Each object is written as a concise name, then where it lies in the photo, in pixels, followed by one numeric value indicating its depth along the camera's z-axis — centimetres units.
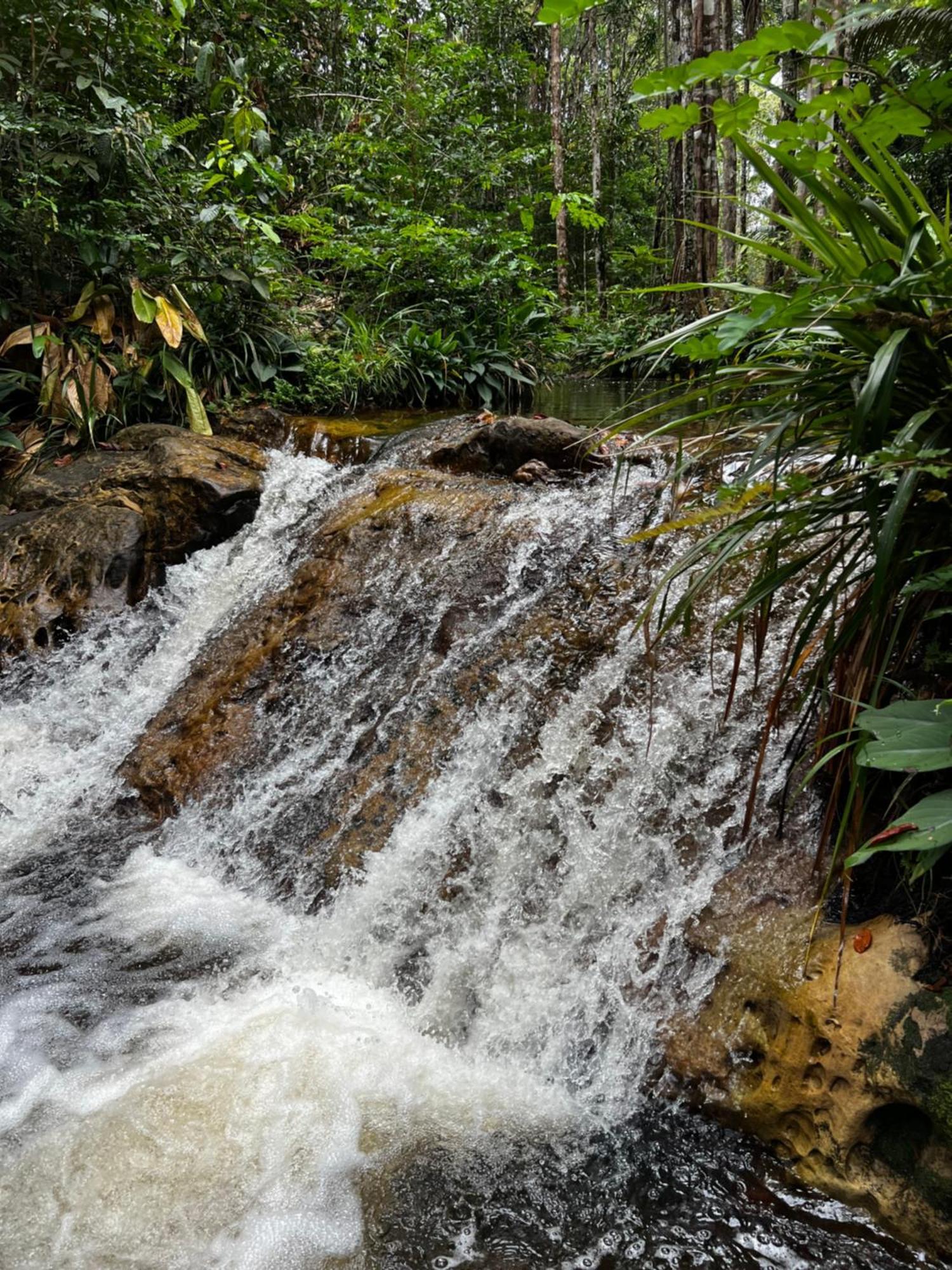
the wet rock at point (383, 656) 325
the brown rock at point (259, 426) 609
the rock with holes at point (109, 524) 467
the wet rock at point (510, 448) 526
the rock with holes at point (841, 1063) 170
